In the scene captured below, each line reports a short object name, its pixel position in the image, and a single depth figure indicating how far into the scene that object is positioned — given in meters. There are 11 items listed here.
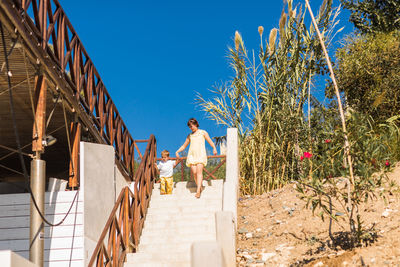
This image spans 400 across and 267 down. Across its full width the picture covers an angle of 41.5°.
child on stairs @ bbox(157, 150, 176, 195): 10.30
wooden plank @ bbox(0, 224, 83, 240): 7.77
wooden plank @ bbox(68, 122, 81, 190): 8.49
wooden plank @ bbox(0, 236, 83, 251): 7.70
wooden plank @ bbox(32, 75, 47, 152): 7.29
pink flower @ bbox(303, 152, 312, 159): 9.98
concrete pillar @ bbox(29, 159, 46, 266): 6.76
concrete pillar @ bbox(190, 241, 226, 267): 4.29
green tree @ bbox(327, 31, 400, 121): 12.61
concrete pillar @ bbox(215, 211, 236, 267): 6.41
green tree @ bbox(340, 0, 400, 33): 15.89
